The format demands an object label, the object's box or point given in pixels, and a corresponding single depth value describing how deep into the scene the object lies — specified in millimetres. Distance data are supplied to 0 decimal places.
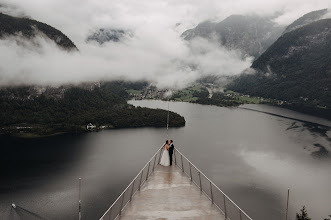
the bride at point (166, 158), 17719
